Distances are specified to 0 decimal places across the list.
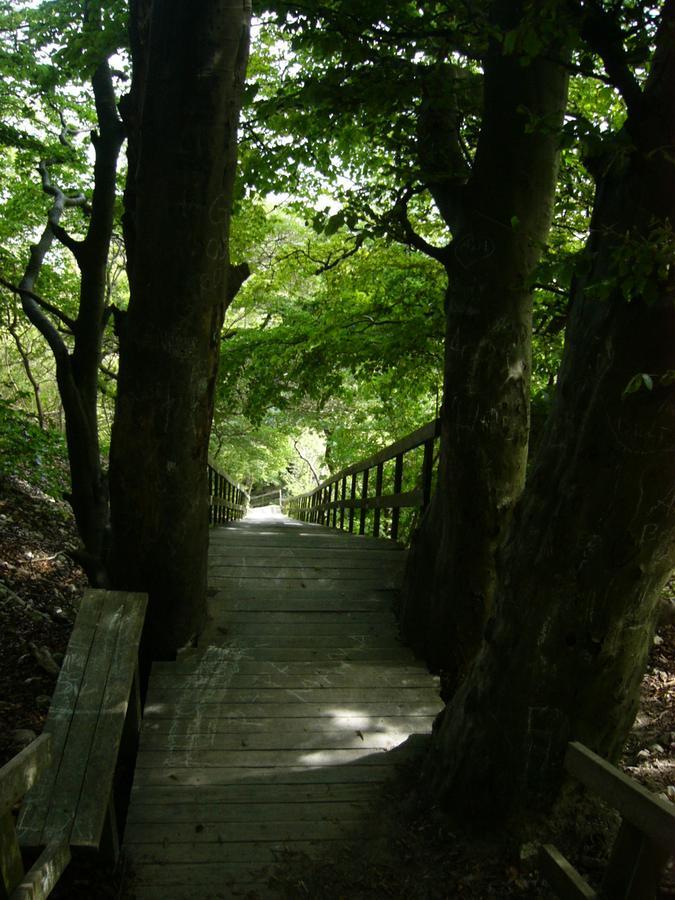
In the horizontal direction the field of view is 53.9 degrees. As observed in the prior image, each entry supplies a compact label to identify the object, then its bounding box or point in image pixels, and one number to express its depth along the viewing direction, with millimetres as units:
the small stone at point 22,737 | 4117
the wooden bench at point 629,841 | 1962
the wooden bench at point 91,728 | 2756
